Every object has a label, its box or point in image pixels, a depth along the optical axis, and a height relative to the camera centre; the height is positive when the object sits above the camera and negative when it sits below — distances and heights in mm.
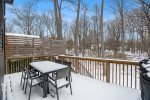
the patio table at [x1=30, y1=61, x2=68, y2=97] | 1994 -509
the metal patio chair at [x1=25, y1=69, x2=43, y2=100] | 1987 -789
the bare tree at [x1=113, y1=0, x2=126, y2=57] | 8139 +4112
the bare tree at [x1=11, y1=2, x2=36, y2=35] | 11625 +4271
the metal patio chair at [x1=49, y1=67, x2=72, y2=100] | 1888 -627
